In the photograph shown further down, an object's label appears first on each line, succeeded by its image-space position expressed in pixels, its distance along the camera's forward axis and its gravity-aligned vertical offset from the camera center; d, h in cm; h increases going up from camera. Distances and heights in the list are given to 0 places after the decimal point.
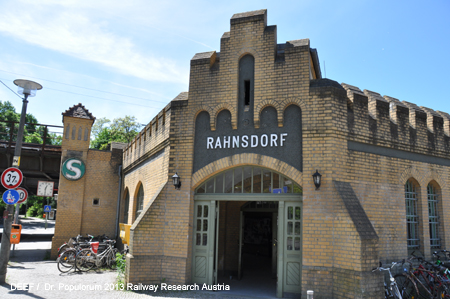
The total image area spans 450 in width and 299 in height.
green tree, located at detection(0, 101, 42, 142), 4852 +1236
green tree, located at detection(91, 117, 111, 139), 4709 +1079
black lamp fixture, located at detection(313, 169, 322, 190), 807 +78
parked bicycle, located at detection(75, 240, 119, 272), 1189 -182
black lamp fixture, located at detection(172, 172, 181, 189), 943 +73
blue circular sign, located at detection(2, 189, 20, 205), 932 +14
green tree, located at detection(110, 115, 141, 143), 4431 +992
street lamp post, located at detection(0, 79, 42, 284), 933 +123
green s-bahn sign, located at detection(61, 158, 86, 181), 1625 +164
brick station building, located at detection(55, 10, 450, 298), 807 +109
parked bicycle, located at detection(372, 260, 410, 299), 765 -168
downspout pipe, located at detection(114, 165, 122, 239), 1715 +15
